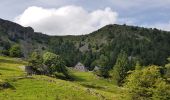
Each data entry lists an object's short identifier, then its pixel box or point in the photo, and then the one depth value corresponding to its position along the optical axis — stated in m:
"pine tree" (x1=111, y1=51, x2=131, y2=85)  108.86
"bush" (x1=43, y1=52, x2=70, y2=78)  96.41
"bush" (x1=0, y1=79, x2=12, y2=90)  57.67
